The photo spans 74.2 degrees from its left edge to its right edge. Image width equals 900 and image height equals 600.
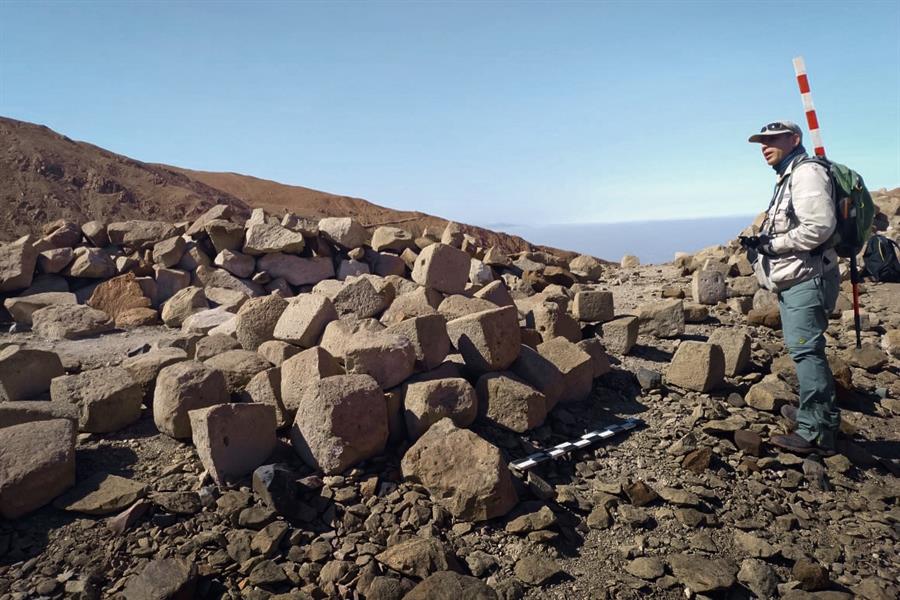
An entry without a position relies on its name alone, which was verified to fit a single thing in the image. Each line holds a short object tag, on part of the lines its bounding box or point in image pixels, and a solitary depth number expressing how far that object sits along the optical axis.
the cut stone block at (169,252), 8.67
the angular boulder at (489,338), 4.26
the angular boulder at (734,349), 5.04
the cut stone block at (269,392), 3.99
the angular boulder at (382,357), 3.91
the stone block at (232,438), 3.38
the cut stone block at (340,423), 3.50
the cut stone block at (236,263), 8.52
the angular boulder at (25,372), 4.45
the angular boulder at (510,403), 4.00
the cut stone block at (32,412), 3.69
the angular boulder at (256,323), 5.17
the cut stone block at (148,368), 4.31
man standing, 3.63
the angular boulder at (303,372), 3.92
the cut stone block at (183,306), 7.47
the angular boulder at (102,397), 3.94
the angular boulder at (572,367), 4.59
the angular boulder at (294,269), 8.58
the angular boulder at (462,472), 3.21
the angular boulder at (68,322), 6.88
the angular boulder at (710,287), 7.77
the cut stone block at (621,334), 5.66
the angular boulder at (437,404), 3.77
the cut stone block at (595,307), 6.09
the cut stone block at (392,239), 9.06
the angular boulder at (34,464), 3.12
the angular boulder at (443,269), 6.07
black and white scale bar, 3.68
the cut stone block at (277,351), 4.54
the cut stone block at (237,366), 4.36
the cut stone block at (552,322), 5.30
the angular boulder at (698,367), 4.71
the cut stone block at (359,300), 5.42
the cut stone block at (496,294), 5.89
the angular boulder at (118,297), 7.94
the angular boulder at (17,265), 8.10
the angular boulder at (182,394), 3.79
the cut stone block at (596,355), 4.93
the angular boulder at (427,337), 4.19
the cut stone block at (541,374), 4.34
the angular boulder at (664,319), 6.14
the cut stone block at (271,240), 8.44
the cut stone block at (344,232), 8.81
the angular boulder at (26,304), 7.54
